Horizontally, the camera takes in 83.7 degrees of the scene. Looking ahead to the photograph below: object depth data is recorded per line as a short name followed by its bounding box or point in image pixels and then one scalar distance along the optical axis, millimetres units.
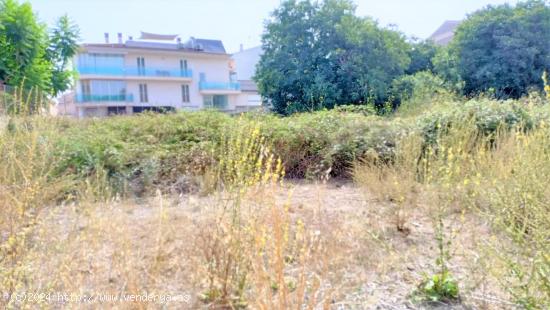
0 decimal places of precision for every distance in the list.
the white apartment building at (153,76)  27047
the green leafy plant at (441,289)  1954
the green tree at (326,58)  15758
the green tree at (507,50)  14984
